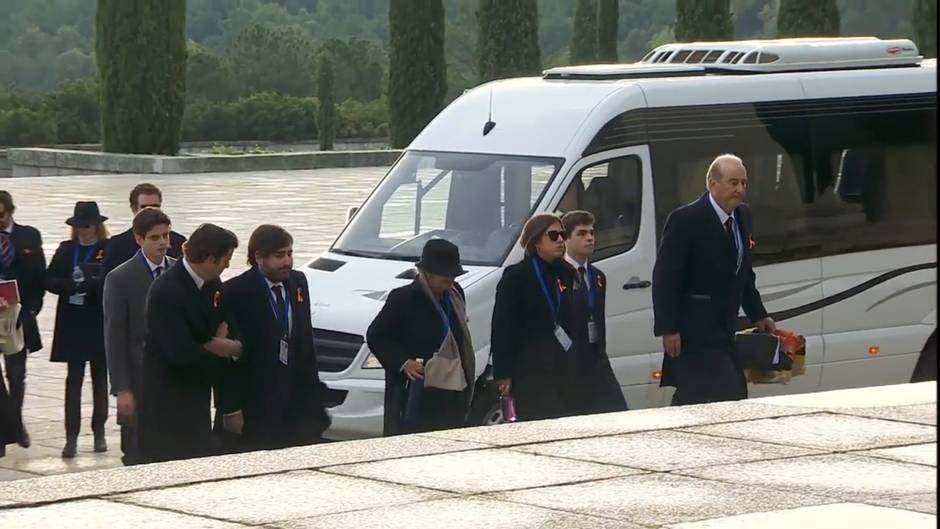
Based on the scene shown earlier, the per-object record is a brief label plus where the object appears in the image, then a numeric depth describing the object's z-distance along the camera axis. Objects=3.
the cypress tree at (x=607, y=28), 69.31
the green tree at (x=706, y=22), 41.53
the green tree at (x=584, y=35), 70.75
